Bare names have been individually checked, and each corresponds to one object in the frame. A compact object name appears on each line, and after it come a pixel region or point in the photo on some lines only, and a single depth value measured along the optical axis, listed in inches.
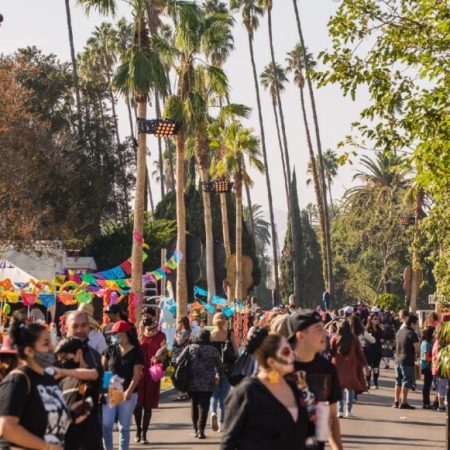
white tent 1408.7
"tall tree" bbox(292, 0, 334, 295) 2810.0
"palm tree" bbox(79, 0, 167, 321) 1208.8
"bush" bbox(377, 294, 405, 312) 2403.1
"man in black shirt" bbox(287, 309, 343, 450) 313.1
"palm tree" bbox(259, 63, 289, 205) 3636.8
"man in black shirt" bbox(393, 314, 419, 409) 856.3
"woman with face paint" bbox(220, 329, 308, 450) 253.6
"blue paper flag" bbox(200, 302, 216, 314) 1561.3
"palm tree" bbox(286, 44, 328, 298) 3206.2
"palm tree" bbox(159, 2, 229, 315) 1469.0
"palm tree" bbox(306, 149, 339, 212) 5620.1
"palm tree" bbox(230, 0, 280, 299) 3002.0
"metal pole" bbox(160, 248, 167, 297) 1349.7
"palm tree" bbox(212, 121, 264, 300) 2036.2
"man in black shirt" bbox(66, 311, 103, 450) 332.8
